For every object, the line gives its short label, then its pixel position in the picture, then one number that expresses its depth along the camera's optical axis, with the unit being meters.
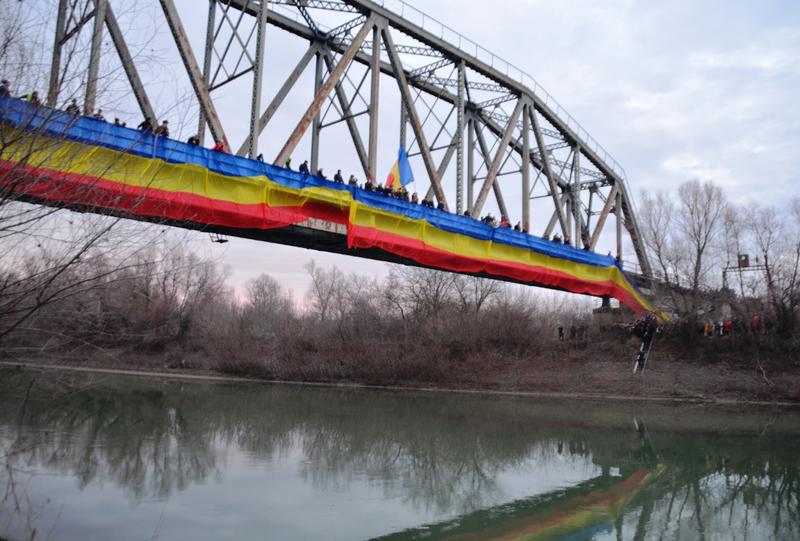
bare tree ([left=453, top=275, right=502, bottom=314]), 55.28
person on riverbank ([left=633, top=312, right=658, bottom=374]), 34.31
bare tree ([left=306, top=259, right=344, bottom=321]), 79.92
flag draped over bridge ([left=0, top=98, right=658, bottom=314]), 6.83
